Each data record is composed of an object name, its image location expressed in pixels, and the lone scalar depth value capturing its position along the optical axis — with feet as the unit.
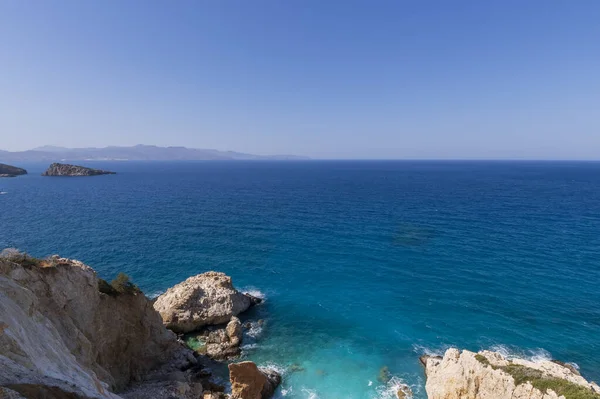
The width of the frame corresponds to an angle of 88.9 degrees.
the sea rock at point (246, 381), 94.89
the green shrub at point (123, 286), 105.19
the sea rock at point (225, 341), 122.83
